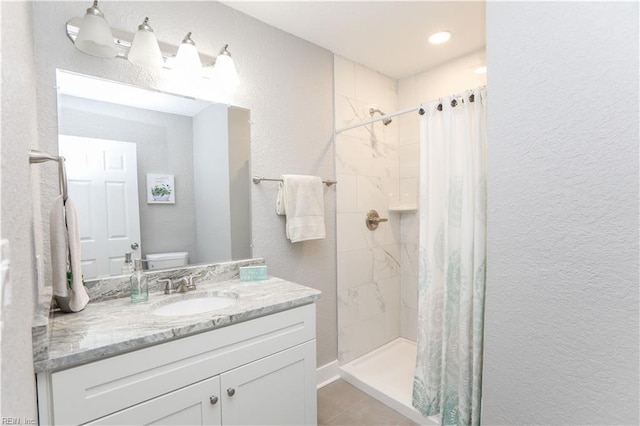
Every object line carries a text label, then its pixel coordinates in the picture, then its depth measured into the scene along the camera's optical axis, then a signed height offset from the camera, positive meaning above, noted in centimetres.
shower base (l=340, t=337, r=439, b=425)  187 -129
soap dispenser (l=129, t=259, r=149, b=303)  131 -36
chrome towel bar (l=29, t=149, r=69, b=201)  81 +13
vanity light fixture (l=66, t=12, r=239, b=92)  126 +73
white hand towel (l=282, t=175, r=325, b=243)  187 -2
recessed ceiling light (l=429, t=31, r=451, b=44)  199 +113
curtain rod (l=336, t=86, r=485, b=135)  157 +55
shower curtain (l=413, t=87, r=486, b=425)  149 -31
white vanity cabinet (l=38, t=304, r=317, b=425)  88 -62
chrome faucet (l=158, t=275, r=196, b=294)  145 -40
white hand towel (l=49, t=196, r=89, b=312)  103 -14
